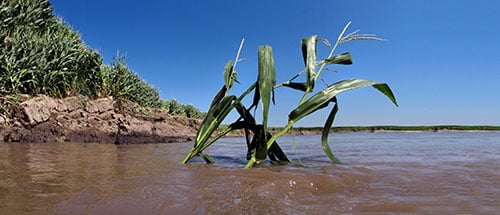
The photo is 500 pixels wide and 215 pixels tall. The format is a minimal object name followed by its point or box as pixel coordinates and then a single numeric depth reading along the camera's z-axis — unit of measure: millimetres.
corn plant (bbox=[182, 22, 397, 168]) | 2619
